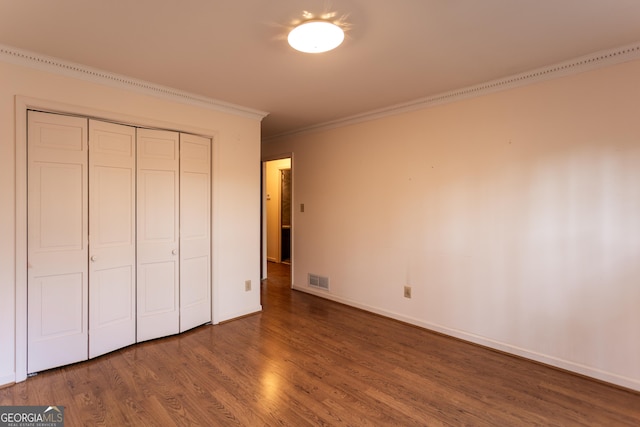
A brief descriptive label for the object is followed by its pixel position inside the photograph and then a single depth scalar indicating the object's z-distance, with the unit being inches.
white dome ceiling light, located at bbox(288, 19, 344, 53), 77.2
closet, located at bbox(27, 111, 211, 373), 100.7
